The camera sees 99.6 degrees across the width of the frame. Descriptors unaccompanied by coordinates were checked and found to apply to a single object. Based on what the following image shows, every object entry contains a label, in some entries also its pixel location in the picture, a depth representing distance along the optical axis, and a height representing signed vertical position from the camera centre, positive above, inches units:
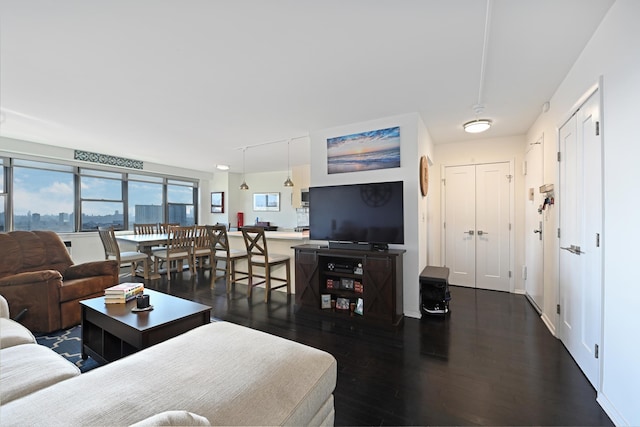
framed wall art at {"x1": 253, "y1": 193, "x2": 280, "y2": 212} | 305.1 +12.8
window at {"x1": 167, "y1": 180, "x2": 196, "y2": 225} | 285.4 +12.5
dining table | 194.7 -21.3
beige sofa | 35.1 -26.6
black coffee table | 71.4 -31.3
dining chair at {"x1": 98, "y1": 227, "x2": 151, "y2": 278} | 181.9 -28.8
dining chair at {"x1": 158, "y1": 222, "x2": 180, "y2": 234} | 238.6 -14.0
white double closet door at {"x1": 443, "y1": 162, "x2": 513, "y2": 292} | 166.4 -7.8
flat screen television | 123.6 -0.2
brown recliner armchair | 102.8 -27.3
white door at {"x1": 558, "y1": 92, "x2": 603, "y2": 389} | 73.4 -7.8
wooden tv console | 117.4 -33.4
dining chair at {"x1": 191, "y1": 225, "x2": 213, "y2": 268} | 200.5 -23.5
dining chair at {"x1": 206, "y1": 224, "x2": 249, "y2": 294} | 169.0 -25.4
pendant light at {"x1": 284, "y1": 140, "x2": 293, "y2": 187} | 213.0 +48.3
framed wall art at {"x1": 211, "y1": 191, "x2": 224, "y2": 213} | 311.9 +12.9
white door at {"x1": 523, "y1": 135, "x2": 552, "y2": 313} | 127.7 -5.3
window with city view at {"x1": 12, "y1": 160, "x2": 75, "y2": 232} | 187.9 +12.6
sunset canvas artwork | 133.8 +32.3
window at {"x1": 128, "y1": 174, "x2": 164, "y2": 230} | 253.1 +13.7
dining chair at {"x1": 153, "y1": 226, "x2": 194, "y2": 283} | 197.3 -25.2
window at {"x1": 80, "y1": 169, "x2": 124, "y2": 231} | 220.7 +11.6
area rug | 86.0 -47.4
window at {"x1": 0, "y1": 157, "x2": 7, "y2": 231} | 180.7 +10.3
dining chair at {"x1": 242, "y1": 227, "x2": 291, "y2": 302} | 150.2 -26.3
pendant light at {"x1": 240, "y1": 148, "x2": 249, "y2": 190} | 210.2 +48.1
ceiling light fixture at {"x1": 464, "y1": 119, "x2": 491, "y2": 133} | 127.5 +41.6
